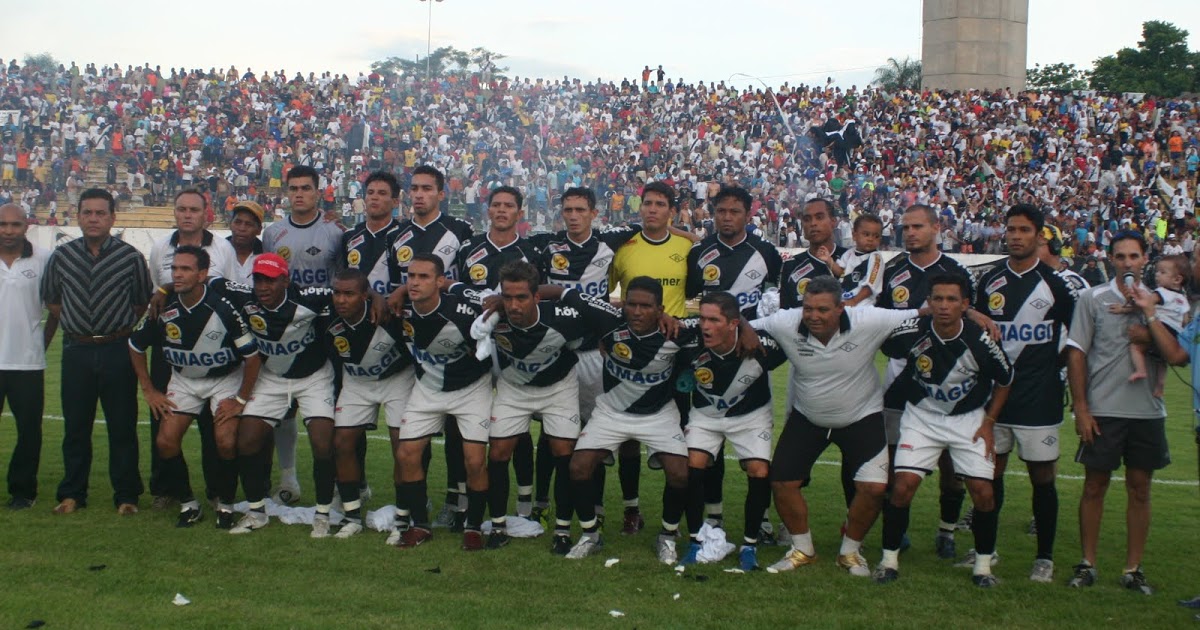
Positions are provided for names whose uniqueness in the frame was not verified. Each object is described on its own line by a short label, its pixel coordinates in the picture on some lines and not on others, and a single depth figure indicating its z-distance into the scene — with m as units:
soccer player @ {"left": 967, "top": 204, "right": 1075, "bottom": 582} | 7.18
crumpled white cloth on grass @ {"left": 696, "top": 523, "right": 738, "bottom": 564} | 7.50
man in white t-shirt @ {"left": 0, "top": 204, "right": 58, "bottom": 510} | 8.47
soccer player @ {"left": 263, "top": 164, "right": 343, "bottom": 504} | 8.93
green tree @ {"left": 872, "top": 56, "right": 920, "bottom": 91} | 55.09
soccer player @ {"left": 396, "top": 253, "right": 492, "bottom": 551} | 7.80
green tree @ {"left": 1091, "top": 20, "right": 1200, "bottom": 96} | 56.44
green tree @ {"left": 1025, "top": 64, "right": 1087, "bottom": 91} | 62.44
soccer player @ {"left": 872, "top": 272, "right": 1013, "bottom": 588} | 6.95
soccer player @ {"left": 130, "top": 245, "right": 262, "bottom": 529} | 8.20
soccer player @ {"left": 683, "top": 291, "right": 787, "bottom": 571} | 7.53
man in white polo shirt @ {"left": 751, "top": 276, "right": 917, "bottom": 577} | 7.19
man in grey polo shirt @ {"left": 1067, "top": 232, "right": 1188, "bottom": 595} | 6.89
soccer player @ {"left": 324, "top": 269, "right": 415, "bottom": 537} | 8.12
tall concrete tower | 42.12
